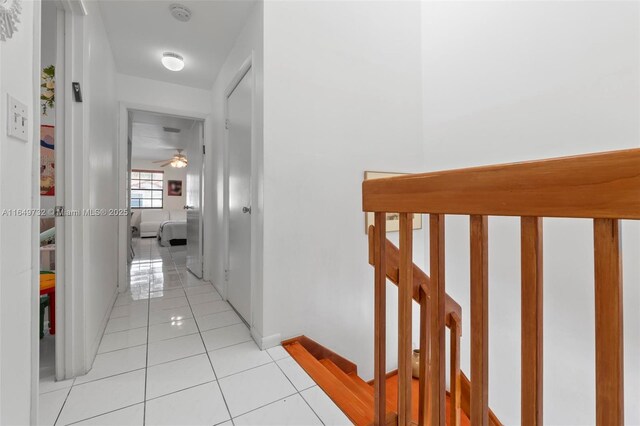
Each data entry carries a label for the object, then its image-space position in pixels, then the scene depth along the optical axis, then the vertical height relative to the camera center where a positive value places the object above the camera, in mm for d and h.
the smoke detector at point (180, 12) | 2090 +1609
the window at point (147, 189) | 8188 +862
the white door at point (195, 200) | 3524 +240
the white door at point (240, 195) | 2162 +184
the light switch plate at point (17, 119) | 785 +297
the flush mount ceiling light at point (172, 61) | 2665 +1539
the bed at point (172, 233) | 6215 -388
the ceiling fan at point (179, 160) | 6520 +1356
